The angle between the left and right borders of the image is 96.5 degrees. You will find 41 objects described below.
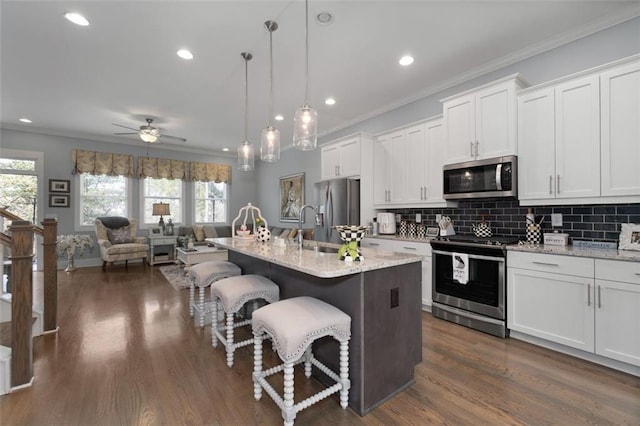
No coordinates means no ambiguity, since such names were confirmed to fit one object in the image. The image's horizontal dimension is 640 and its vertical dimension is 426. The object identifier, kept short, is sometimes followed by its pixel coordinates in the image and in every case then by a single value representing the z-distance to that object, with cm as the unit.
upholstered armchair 571
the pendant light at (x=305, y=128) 238
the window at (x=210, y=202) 760
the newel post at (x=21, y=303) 193
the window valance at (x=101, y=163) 605
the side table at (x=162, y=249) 635
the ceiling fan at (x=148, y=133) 487
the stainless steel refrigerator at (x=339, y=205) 423
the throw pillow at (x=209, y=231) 722
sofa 642
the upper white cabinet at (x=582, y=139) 223
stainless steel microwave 281
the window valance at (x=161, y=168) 671
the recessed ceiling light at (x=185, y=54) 301
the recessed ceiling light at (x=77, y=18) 246
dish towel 288
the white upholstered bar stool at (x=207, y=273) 282
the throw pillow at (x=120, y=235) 605
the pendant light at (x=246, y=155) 324
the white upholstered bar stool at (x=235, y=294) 216
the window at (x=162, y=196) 686
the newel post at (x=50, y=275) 283
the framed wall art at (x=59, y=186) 583
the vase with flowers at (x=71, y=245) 564
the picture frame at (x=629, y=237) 227
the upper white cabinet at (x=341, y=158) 430
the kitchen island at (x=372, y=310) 171
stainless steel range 269
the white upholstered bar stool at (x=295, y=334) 150
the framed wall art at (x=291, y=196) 661
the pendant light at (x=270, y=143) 283
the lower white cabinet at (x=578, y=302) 205
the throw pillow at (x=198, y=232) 700
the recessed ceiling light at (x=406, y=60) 308
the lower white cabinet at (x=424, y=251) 333
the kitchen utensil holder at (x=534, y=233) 284
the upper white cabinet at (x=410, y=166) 356
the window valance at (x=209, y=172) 738
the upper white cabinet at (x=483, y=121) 281
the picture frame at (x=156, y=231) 663
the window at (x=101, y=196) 621
